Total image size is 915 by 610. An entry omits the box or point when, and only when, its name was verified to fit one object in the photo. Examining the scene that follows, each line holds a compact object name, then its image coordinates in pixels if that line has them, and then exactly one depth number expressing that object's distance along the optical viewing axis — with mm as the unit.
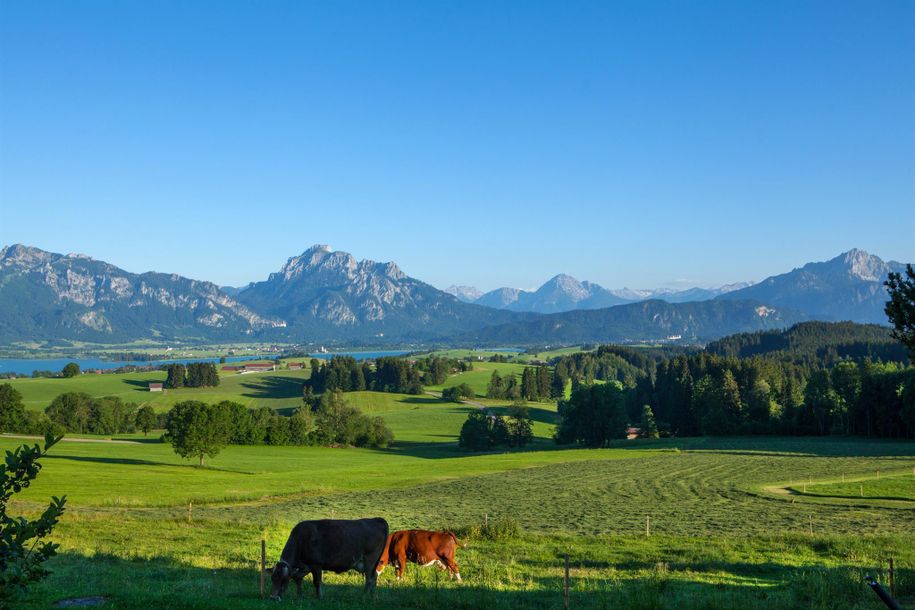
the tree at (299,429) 120688
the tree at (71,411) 124619
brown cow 21531
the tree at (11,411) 107250
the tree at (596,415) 116812
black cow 17469
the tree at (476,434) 117062
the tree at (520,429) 121625
